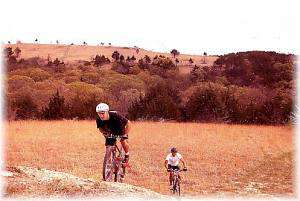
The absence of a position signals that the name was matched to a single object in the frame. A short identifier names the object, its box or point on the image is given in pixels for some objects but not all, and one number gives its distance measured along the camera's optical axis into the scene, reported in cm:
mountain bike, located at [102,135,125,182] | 1115
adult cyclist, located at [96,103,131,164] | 1088
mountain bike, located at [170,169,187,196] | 1156
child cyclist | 1135
